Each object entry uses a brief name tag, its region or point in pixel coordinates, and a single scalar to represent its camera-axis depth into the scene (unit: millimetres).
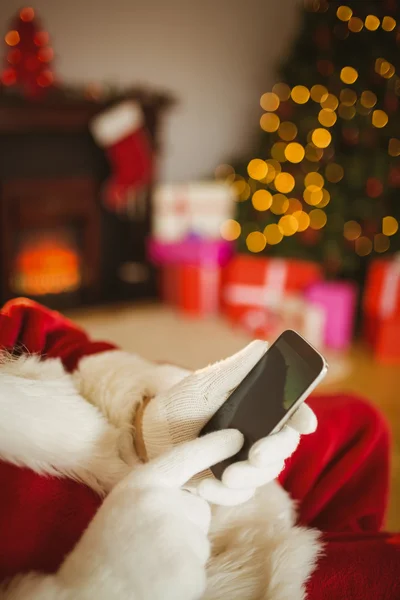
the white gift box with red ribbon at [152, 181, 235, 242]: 2898
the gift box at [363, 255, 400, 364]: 2361
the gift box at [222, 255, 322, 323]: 2596
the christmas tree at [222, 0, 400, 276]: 2455
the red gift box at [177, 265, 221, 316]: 2854
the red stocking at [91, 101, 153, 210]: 2719
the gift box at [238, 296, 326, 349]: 2432
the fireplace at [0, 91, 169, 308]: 2697
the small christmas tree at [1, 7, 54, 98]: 2504
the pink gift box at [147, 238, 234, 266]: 2820
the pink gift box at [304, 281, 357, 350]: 2447
